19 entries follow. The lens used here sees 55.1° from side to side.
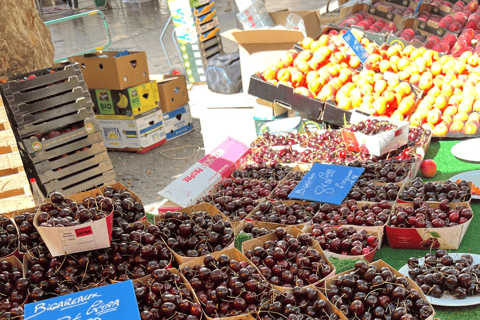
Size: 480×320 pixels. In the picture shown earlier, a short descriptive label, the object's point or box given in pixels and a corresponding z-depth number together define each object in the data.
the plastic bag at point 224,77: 4.66
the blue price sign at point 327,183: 2.29
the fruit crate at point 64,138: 4.09
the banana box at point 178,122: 5.89
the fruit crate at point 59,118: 4.09
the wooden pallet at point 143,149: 5.63
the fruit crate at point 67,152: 4.18
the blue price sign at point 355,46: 3.83
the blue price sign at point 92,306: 1.31
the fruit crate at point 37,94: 3.93
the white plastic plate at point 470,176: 2.60
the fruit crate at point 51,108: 4.02
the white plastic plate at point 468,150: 2.84
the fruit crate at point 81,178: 4.32
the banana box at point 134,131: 5.53
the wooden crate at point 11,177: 3.37
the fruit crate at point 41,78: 3.88
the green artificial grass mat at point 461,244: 1.67
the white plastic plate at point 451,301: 1.65
